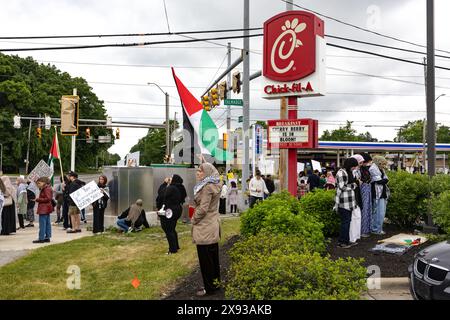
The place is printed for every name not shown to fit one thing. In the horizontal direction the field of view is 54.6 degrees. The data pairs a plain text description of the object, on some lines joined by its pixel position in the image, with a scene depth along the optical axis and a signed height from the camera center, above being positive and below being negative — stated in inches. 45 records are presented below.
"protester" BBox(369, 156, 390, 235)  354.6 -22.8
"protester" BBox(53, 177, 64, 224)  595.8 -49.5
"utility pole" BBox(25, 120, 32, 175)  2107.3 +102.4
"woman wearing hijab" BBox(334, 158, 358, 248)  311.1 -25.0
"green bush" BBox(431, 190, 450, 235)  293.4 -32.9
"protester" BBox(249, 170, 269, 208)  574.2 -31.9
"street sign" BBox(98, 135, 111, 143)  1691.2 +95.1
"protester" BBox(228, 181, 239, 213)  748.0 -58.3
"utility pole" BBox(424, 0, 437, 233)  406.9 +63.1
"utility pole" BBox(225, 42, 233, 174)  830.8 +113.0
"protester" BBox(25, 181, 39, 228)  560.5 -46.9
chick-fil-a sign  396.5 +101.5
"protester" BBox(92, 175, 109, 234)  470.0 -48.7
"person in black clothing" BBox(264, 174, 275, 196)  662.5 -33.1
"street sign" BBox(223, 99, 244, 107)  637.3 +90.1
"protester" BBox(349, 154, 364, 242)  320.5 -41.7
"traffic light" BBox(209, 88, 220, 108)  844.6 +129.3
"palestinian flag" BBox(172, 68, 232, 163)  508.4 +50.3
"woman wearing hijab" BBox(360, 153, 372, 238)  348.8 -26.2
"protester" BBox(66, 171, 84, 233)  497.4 -53.8
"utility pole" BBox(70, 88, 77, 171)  656.7 +21.7
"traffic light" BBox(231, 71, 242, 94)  709.3 +134.0
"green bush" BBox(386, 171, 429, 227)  375.9 -30.4
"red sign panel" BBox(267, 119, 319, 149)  397.4 +27.9
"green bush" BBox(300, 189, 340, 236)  343.0 -37.0
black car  170.1 -45.7
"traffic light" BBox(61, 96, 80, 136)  628.1 +74.1
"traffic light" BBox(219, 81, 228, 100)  799.0 +135.6
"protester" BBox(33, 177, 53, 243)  415.8 -43.0
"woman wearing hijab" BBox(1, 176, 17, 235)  473.8 -53.2
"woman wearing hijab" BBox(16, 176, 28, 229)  546.6 -47.1
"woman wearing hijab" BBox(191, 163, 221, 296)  227.6 -32.9
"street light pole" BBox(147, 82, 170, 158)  1249.8 +128.1
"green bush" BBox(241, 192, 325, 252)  256.7 -36.5
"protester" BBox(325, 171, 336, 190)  729.5 -31.8
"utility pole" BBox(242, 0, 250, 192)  645.3 +111.7
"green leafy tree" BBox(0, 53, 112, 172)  2042.3 +298.3
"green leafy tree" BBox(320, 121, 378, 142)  2863.9 +196.4
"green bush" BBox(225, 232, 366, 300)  151.9 -42.8
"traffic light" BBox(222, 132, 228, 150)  937.2 +50.5
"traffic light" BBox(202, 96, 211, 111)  908.2 +126.9
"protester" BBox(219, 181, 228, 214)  727.7 -65.0
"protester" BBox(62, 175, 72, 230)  540.0 -55.9
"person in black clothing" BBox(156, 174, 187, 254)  351.3 -35.5
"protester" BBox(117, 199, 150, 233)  479.5 -61.1
